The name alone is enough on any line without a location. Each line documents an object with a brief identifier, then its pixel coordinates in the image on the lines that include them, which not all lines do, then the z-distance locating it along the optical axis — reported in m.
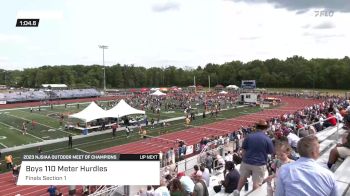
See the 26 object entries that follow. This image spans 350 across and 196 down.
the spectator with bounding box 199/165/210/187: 10.30
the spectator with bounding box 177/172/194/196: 8.64
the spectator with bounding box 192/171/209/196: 7.21
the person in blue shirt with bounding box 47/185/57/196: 15.83
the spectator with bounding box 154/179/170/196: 8.51
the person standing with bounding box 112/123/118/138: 32.72
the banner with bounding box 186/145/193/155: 23.89
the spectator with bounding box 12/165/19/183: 19.80
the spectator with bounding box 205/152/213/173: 15.66
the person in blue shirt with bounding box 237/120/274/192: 6.32
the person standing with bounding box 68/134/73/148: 28.39
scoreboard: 71.38
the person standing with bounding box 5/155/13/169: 22.73
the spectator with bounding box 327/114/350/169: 5.79
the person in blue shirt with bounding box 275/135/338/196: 3.06
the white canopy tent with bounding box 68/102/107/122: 33.97
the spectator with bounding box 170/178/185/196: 7.78
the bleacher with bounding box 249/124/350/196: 4.88
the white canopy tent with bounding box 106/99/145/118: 35.84
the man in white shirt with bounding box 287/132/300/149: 9.73
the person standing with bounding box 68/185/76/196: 13.58
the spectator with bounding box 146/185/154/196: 9.29
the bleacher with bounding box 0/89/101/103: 71.94
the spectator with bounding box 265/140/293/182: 4.93
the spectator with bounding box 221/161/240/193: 8.34
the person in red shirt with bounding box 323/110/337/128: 15.59
